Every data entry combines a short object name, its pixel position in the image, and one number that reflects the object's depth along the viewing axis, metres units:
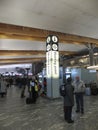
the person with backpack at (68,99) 3.11
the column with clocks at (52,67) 5.83
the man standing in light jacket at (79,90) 3.74
